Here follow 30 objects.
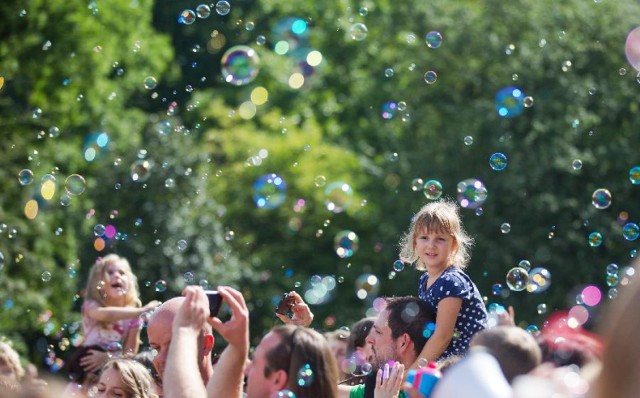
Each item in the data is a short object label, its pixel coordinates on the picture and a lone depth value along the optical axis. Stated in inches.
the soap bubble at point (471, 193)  478.3
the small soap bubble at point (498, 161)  494.2
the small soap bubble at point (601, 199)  518.3
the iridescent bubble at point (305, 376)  226.9
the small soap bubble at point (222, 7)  577.1
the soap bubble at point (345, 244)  504.1
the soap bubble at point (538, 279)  450.2
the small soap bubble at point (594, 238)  526.3
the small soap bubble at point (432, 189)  470.8
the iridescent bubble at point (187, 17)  578.0
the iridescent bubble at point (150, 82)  593.8
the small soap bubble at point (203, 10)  576.0
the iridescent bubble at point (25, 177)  592.9
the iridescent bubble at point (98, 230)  565.4
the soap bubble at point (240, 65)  529.5
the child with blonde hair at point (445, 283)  312.0
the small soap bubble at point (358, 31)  572.2
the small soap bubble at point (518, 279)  429.4
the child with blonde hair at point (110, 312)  451.7
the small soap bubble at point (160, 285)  478.4
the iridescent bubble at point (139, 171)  550.1
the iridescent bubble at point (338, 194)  551.6
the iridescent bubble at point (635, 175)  531.5
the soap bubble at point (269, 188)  597.8
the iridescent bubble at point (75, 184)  542.0
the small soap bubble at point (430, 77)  626.0
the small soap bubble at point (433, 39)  560.4
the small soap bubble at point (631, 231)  477.9
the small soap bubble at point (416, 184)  563.0
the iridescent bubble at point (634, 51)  623.1
